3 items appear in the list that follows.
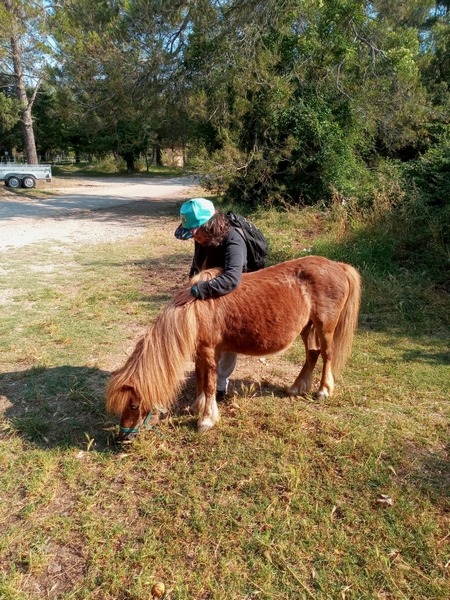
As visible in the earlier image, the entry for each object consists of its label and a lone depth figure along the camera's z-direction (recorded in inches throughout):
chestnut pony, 108.1
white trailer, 888.3
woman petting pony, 113.6
